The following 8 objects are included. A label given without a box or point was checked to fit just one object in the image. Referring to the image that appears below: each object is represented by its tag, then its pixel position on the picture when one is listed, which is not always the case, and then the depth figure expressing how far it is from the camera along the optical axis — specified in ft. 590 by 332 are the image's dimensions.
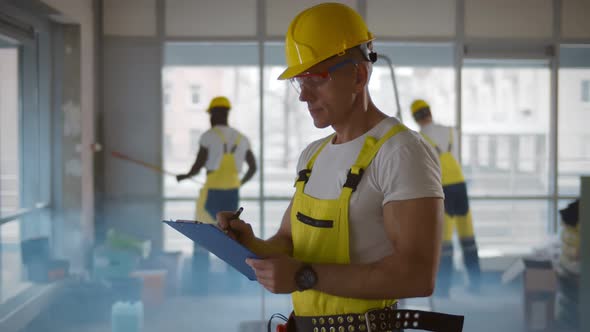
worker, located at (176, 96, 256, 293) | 16.81
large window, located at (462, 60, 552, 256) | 20.84
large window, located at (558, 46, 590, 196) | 20.85
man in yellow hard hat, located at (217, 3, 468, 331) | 3.82
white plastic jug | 12.35
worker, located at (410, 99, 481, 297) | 16.31
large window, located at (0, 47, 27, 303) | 14.32
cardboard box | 13.25
